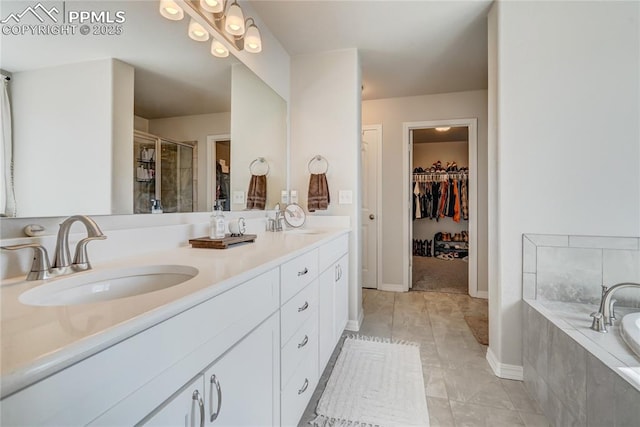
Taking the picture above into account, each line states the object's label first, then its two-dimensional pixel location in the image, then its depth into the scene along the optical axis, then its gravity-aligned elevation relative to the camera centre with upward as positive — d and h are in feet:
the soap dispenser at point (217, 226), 4.62 -0.24
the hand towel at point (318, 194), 7.89 +0.51
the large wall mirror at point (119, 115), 2.70 +1.24
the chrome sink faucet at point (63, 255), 2.56 -0.41
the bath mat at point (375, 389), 4.52 -3.27
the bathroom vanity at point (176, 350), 1.28 -0.86
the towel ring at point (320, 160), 8.18 +1.53
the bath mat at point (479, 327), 7.19 -3.22
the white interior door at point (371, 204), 11.79 +0.34
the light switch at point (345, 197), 7.97 +0.43
